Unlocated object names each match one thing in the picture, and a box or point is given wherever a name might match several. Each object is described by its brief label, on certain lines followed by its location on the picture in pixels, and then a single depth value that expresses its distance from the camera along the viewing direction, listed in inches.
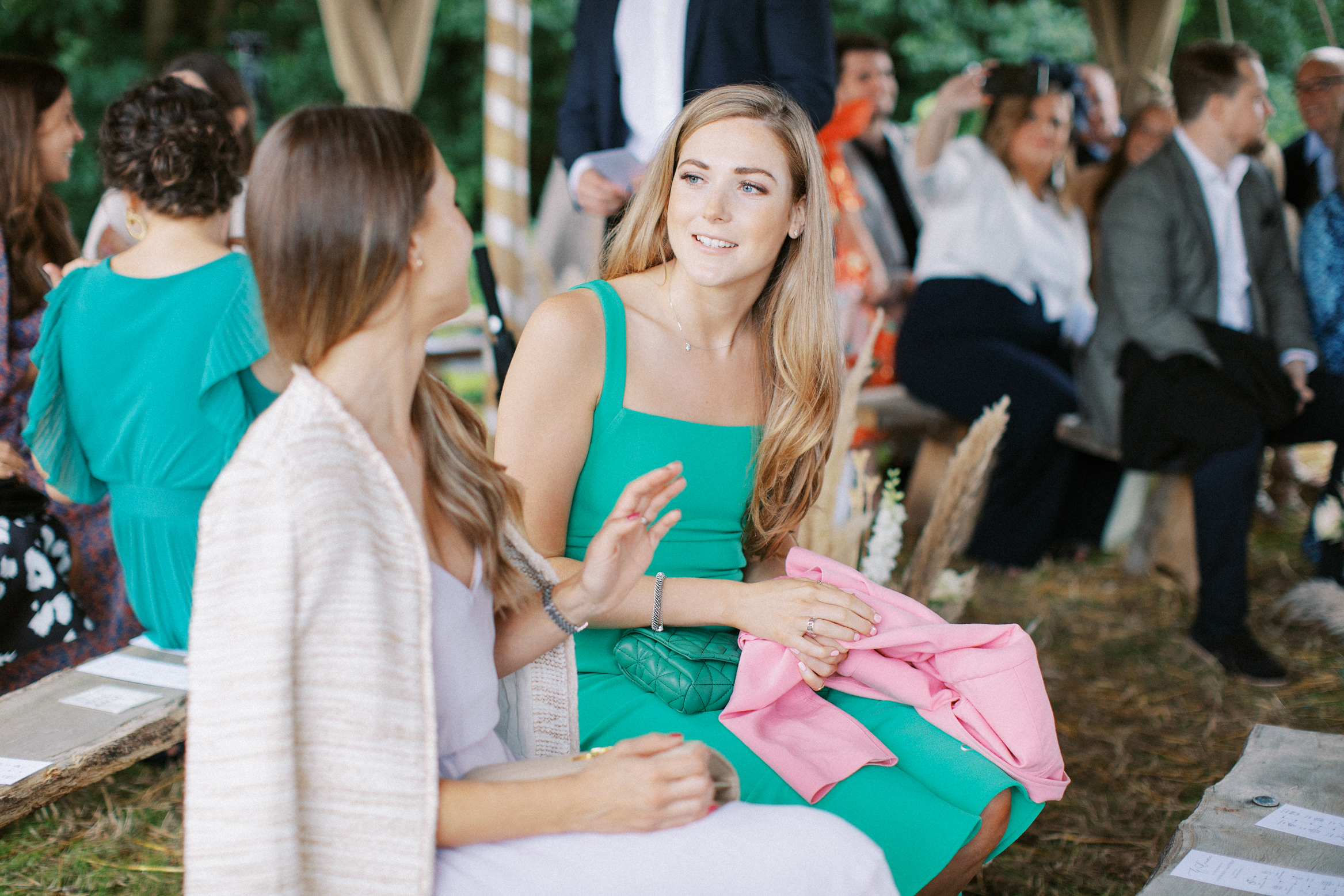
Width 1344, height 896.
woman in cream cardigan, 39.8
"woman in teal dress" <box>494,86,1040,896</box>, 62.5
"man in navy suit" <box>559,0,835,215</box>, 114.6
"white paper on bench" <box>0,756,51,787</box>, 73.3
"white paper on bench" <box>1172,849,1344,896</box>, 57.4
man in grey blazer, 145.6
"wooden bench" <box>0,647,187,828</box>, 75.4
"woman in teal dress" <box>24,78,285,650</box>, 92.3
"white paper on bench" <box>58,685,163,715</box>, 84.1
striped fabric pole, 180.2
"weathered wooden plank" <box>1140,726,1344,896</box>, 60.8
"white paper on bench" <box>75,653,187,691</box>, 89.3
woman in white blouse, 163.0
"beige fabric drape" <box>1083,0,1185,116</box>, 247.6
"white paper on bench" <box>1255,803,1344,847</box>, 63.8
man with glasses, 181.2
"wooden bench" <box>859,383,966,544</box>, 171.2
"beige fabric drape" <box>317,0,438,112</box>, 227.3
